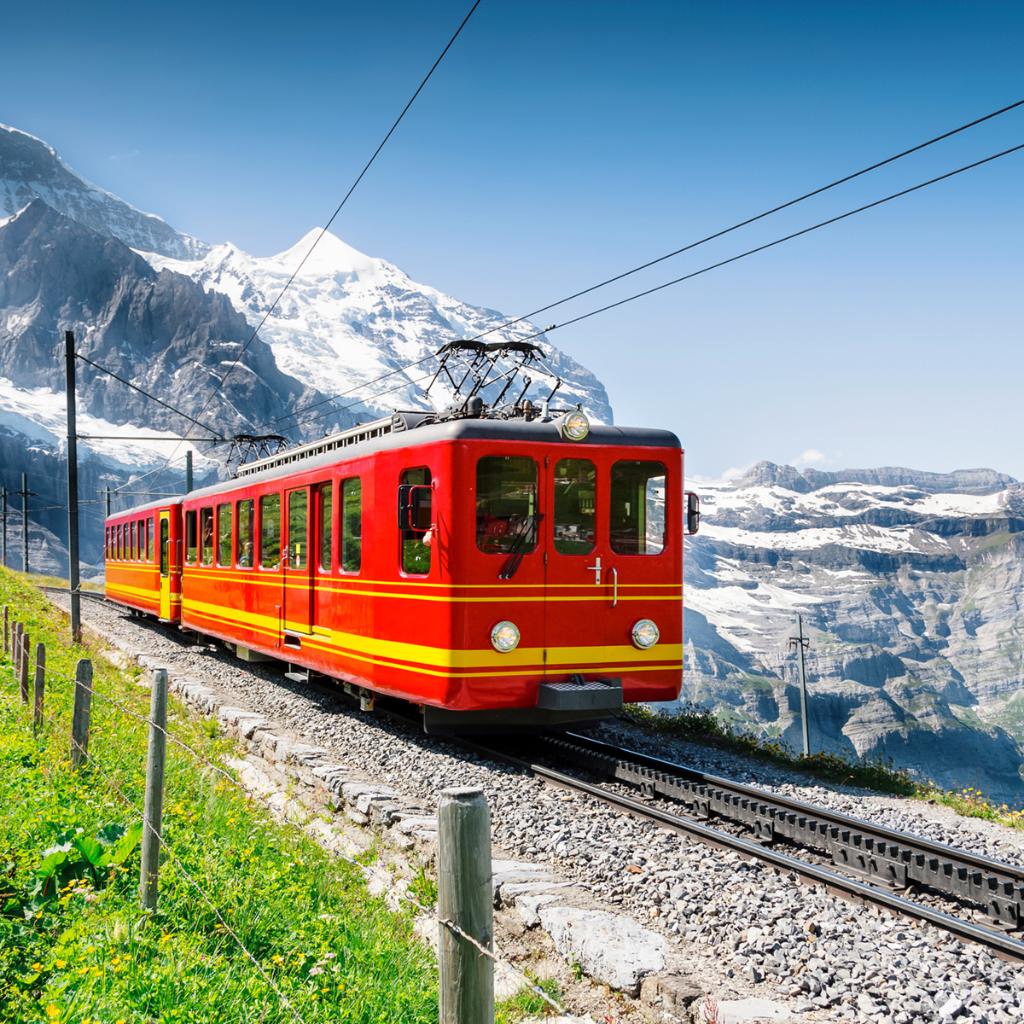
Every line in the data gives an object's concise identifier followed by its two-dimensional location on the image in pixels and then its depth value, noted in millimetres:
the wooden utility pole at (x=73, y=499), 19938
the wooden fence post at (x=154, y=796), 4832
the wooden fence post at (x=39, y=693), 8859
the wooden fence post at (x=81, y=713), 7152
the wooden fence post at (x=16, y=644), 12480
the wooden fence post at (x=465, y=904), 2758
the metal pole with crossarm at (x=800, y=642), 25645
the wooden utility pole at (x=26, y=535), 48800
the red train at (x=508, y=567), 9266
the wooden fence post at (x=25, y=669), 10570
